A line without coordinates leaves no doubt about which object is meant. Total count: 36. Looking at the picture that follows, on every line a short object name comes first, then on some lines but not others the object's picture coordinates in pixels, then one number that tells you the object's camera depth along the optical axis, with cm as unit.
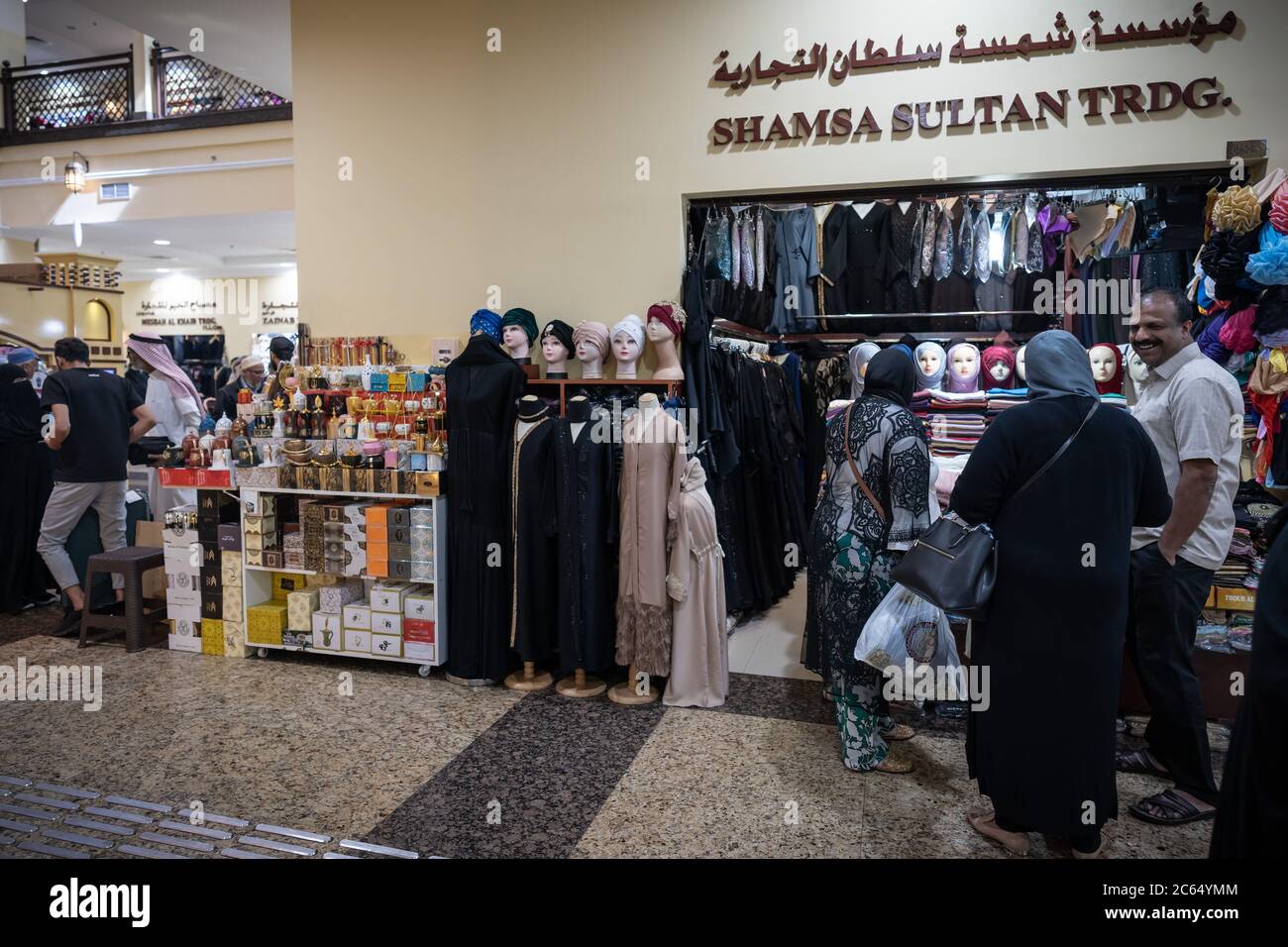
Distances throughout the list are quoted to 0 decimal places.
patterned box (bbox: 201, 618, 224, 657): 471
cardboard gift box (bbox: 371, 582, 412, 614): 434
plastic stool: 479
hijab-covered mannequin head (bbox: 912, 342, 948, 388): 446
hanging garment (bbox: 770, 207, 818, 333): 510
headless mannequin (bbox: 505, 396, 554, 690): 411
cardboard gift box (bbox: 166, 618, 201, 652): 478
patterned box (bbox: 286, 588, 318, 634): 452
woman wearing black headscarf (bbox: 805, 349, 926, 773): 304
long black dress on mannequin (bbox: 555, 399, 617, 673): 399
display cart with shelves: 428
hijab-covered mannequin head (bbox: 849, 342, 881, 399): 477
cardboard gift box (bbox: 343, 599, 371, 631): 442
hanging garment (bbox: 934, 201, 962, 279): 490
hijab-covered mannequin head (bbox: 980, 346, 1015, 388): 445
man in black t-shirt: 518
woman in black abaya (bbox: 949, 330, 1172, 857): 233
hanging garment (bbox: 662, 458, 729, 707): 384
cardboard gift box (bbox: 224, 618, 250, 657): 468
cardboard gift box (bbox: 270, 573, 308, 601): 477
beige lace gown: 383
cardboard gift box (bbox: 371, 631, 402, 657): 436
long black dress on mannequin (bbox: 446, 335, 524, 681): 416
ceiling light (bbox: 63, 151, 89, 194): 922
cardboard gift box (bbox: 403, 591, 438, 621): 429
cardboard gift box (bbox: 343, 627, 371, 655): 442
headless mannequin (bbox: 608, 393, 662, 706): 390
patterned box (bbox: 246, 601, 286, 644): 459
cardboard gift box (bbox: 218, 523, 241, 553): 466
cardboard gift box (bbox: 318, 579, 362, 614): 454
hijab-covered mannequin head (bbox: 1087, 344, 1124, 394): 411
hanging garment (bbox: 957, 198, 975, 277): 485
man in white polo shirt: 289
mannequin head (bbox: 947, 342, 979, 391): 445
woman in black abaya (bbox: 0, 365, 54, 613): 560
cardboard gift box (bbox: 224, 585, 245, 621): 467
